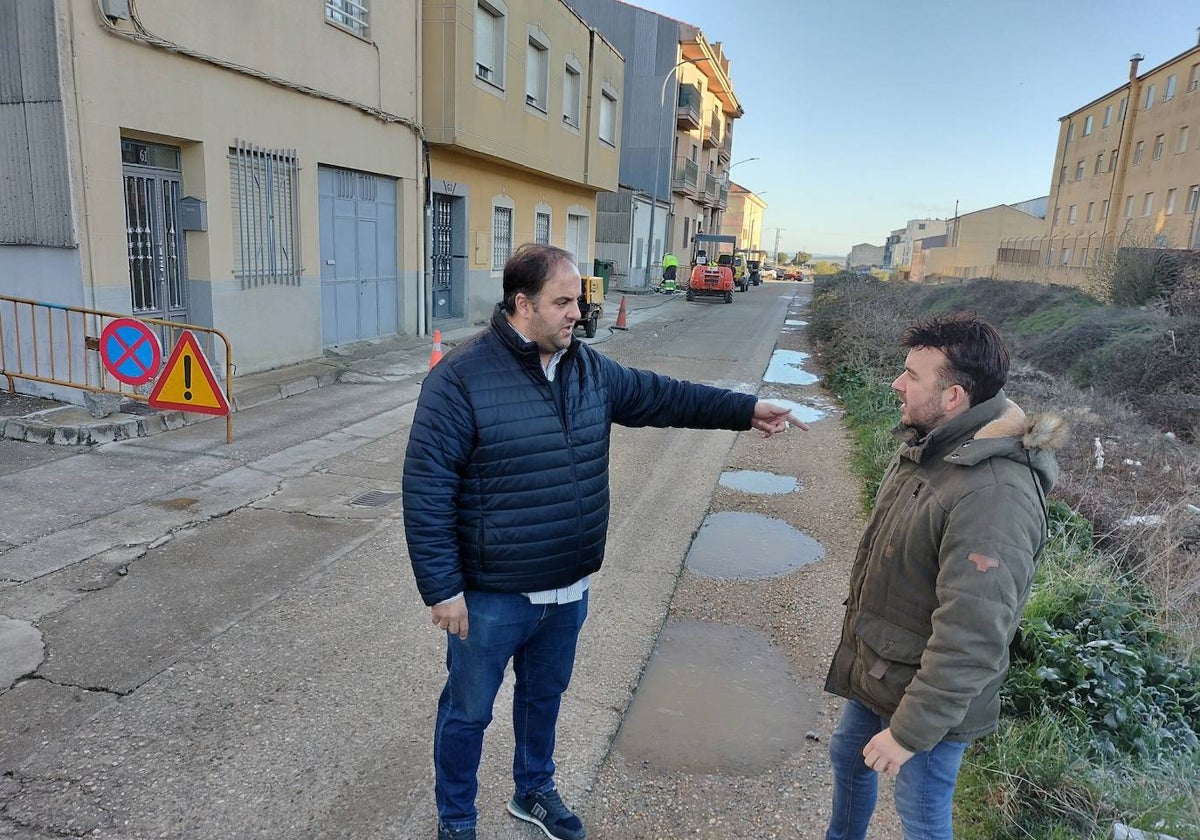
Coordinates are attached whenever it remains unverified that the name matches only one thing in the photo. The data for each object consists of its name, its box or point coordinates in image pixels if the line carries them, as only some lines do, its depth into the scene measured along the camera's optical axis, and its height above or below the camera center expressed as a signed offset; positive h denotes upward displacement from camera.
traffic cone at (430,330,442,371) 10.09 -1.25
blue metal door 11.70 -0.17
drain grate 5.89 -1.89
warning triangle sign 6.80 -1.26
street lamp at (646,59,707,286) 33.00 +4.42
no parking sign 6.94 -1.02
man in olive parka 1.85 -0.71
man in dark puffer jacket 2.27 -0.73
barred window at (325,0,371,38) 11.09 +3.28
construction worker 33.12 -0.45
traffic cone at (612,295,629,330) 18.65 -1.44
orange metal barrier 7.36 -1.12
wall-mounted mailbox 8.91 +0.28
